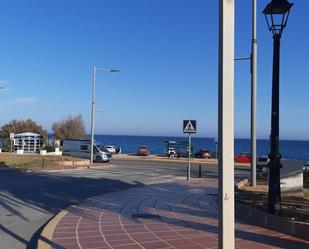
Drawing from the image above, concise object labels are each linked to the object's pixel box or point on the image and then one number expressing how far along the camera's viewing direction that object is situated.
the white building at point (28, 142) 47.61
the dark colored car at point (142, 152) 48.87
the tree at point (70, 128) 60.62
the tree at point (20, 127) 62.06
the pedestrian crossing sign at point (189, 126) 17.59
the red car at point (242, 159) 39.98
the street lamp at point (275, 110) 7.50
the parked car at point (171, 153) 44.53
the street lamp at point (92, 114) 28.60
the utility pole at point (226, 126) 3.80
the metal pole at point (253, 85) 13.67
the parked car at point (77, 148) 36.55
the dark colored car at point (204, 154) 46.13
